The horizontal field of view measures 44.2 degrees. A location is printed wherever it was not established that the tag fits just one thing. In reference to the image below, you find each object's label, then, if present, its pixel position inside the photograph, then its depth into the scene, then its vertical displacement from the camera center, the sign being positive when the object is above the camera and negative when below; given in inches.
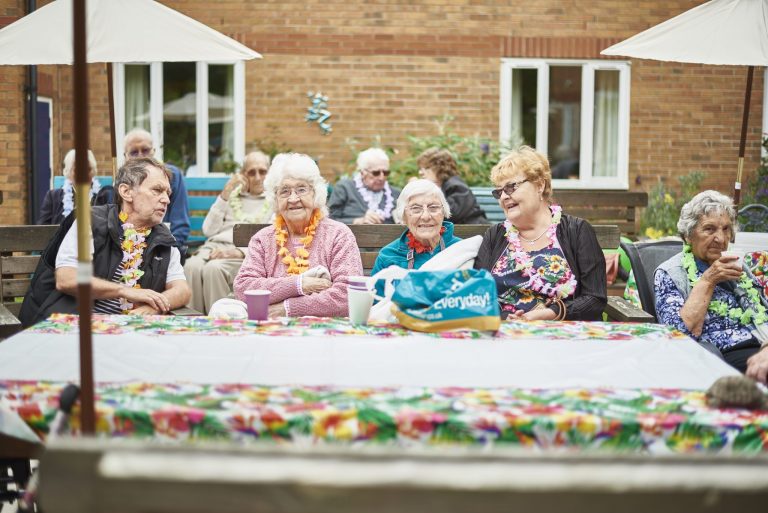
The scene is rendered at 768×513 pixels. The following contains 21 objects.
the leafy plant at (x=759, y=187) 409.4 -7.7
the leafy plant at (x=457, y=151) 392.2 +7.2
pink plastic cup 133.0 -19.3
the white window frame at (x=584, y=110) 444.1 +27.7
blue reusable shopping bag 123.9 -17.2
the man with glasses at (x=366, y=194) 301.1 -8.5
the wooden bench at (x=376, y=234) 205.5 -14.7
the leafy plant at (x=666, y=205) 417.9 -16.1
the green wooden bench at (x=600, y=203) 347.3 -12.4
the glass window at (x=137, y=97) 439.8 +31.8
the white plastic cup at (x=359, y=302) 133.3 -19.0
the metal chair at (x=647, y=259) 192.5 -18.7
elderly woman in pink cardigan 171.0 -16.0
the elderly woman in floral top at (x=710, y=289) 166.9 -21.4
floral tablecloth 84.1 -22.7
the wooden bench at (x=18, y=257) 192.1 -18.7
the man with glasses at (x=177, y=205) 284.2 -11.9
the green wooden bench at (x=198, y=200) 329.3 -12.3
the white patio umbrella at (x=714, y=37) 229.3 +33.0
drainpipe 389.4 +11.4
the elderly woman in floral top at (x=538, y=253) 166.9 -15.2
